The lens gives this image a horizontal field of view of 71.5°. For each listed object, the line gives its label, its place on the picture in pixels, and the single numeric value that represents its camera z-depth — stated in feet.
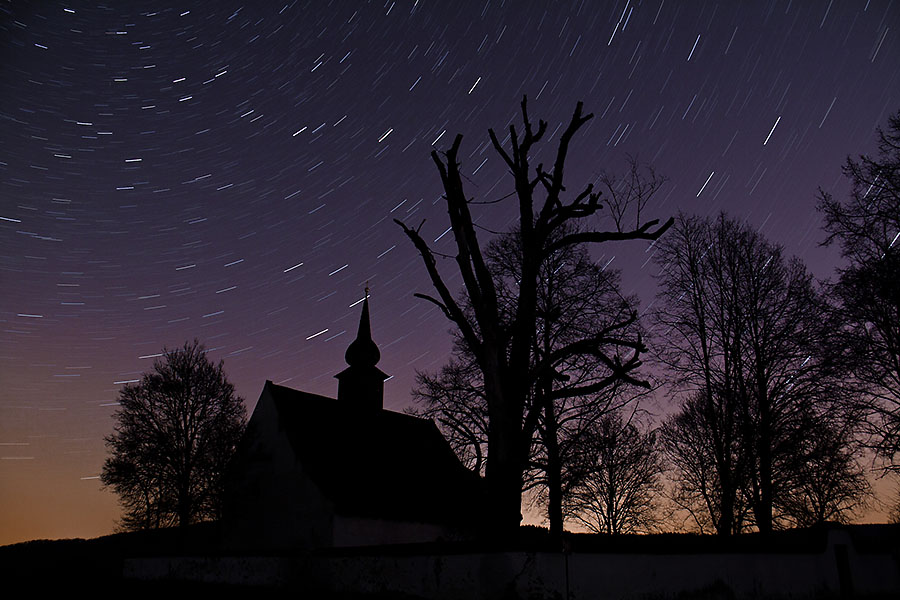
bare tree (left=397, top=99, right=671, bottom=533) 34.58
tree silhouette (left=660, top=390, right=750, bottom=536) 60.02
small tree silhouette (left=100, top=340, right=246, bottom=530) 98.12
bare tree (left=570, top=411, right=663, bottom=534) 99.50
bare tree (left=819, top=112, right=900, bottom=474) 50.70
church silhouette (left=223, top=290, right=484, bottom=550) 76.89
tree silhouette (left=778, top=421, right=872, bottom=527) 58.65
